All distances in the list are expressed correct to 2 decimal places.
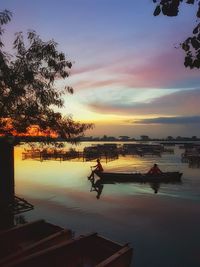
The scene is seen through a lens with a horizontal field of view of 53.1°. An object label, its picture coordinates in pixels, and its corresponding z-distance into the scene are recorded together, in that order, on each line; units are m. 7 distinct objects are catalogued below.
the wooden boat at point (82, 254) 5.67
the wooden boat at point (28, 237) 6.11
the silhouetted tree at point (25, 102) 8.03
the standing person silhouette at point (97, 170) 23.74
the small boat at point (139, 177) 22.62
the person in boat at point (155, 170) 22.84
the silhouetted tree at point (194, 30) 2.56
